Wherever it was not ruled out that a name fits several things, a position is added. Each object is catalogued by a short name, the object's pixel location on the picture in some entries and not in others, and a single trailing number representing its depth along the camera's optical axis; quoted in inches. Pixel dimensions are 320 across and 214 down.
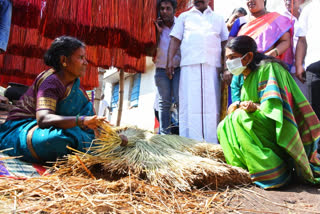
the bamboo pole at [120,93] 157.9
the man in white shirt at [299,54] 111.0
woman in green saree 73.8
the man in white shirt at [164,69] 128.0
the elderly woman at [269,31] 112.7
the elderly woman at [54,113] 75.9
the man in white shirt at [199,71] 121.2
